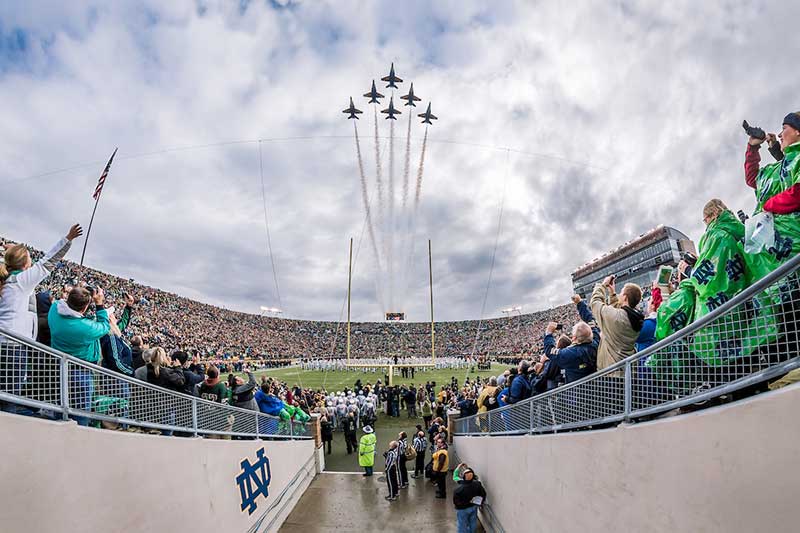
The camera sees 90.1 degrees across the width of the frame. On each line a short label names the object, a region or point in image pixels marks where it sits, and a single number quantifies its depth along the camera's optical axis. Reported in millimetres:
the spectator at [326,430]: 13924
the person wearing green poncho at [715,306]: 2258
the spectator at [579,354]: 4723
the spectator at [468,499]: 6777
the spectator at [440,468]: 9680
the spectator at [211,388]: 6539
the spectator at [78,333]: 3514
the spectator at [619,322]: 3842
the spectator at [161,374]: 5184
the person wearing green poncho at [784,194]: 2387
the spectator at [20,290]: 3260
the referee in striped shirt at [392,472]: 9539
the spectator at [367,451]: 11203
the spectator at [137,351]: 6180
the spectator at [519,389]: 7145
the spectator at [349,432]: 14484
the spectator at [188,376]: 5859
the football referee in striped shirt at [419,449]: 11727
